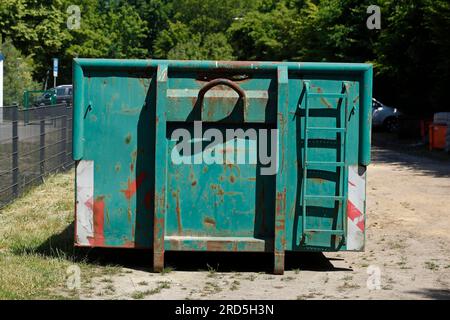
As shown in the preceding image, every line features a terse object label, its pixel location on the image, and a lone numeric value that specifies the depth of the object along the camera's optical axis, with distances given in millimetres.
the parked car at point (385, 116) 34969
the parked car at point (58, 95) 44812
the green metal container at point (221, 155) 8195
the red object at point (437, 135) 24702
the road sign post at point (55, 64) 45206
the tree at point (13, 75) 41219
